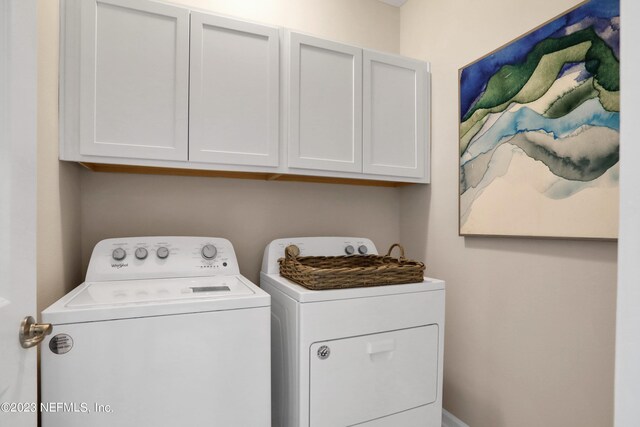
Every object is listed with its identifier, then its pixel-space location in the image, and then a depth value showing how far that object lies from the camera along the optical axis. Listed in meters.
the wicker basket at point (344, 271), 1.39
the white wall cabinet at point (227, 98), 1.38
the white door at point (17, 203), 0.67
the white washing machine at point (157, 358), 1.00
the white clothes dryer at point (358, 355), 1.33
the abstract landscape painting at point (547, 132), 1.21
